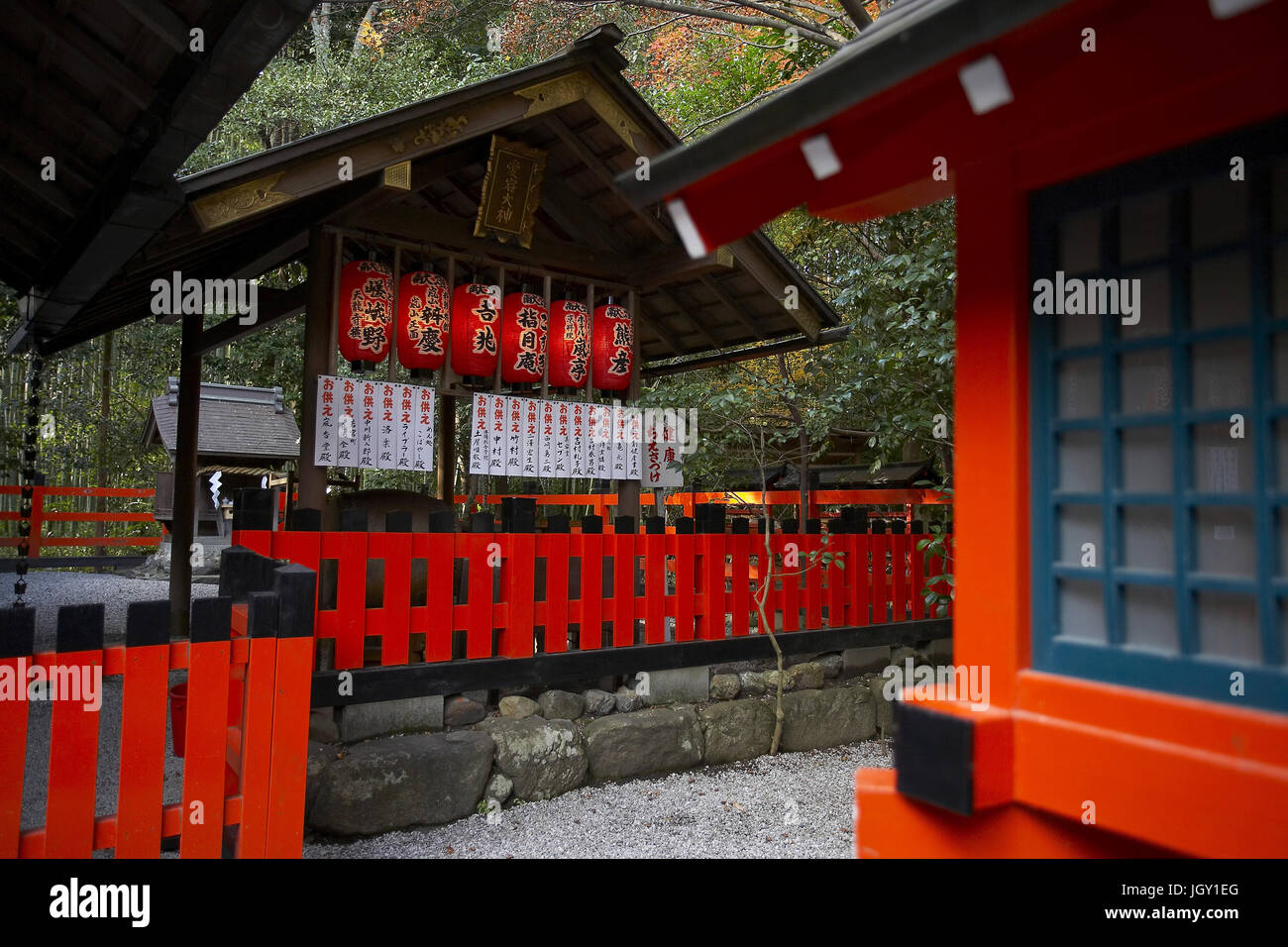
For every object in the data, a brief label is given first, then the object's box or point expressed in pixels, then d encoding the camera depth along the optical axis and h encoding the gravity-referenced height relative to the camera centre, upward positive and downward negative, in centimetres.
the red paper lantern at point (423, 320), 643 +150
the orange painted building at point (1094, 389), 184 +33
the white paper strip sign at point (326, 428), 590 +59
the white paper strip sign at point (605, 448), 730 +57
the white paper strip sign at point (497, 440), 678 +59
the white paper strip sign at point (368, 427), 618 +63
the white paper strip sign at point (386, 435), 627 +58
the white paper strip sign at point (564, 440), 710 +62
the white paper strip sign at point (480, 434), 667 +63
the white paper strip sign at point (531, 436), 694 +64
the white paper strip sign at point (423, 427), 645 +66
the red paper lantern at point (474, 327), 669 +149
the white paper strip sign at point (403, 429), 635 +64
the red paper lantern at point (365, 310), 616 +151
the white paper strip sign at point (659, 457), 773 +52
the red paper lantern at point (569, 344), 717 +146
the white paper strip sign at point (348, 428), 605 +61
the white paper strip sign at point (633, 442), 747 +64
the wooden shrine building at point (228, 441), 1439 +123
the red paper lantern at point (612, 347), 744 +148
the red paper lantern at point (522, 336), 694 +147
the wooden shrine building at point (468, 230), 545 +220
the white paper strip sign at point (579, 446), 717 +58
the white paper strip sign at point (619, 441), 740 +64
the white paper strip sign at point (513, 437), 686 +62
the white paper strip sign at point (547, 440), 702 +62
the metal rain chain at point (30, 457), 776 +51
